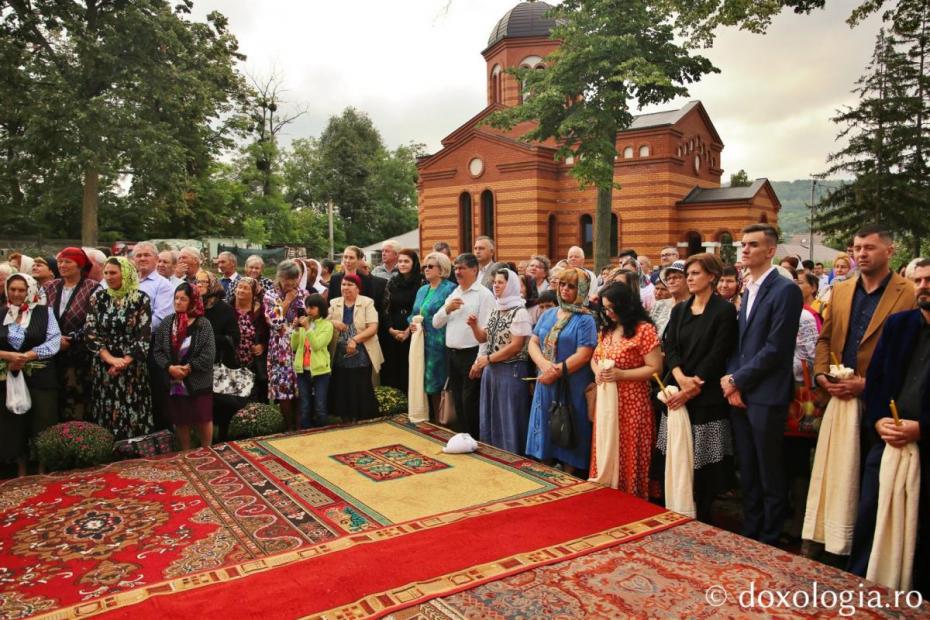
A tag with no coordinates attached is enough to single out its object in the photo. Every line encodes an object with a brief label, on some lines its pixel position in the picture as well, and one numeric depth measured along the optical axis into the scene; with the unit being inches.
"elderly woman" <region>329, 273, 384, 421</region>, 284.0
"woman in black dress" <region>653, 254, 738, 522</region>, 178.1
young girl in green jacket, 274.2
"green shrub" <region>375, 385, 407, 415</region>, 301.6
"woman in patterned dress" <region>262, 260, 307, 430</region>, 276.2
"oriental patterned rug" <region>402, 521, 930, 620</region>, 127.9
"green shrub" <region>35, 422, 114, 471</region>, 220.2
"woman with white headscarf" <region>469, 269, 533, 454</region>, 234.1
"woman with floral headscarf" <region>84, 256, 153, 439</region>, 234.4
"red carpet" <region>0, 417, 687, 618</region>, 136.4
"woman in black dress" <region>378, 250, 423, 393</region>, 302.5
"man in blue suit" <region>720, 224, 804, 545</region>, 164.6
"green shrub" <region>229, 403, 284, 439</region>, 270.1
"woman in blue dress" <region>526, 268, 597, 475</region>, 210.4
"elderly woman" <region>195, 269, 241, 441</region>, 262.2
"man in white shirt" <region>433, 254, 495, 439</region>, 256.5
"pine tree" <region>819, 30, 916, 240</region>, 908.0
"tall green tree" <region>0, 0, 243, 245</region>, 866.8
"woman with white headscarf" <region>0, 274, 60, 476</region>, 220.7
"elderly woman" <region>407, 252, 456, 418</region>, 277.9
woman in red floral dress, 194.2
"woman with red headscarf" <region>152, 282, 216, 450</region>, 241.9
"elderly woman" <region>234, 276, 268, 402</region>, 274.8
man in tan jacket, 155.7
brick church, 978.1
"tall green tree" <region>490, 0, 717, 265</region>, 658.2
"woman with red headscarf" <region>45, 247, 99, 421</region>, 244.2
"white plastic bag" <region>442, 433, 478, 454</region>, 238.2
